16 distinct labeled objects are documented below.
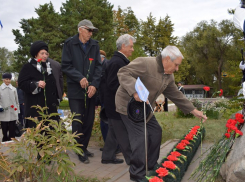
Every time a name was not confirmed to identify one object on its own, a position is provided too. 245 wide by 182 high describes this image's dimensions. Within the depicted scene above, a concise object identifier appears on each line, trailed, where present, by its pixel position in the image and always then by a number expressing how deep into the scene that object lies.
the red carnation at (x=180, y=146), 4.07
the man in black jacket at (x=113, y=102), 4.10
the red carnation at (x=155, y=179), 2.66
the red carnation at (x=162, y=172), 2.77
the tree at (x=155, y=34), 40.34
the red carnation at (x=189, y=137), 4.79
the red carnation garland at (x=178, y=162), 2.84
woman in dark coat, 4.21
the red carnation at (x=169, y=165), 3.04
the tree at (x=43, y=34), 27.39
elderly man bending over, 3.48
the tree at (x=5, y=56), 66.25
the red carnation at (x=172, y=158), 3.38
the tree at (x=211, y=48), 38.94
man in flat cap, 4.57
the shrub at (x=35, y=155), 3.06
